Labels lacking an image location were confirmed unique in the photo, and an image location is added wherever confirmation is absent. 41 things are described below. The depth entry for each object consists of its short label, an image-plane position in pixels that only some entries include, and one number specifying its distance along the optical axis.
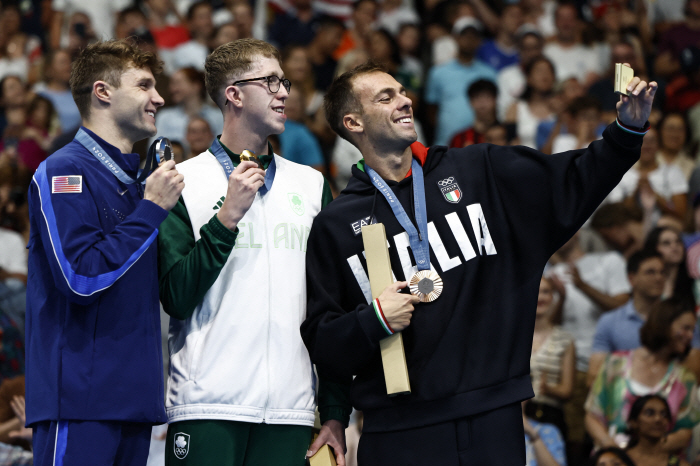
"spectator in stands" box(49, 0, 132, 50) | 20.72
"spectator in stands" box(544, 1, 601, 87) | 20.05
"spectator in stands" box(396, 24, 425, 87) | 20.69
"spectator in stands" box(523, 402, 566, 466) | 11.91
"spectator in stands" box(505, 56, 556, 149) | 18.45
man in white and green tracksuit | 7.14
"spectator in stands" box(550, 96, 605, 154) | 17.33
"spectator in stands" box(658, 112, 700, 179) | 17.37
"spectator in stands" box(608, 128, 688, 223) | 16.31
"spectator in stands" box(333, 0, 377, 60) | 20.81
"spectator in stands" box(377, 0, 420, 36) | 21.89
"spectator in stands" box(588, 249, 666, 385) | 13.22
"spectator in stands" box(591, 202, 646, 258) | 15.23
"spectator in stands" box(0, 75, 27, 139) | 18.66
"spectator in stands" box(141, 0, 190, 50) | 20.19
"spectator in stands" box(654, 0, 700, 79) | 20.12
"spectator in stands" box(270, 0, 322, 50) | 21.06
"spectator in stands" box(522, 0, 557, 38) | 21.41
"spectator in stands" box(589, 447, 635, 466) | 11.08
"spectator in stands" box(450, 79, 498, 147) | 17.39
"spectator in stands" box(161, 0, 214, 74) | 19.55
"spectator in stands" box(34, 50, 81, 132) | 18.53
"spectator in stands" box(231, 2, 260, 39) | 19.87
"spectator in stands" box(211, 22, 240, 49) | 18.95
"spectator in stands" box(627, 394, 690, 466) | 11.48
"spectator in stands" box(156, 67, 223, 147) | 17.36
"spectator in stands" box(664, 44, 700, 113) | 19.27
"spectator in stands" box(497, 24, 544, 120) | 19.52
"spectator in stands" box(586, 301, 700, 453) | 12.09
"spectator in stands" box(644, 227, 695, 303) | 13.94
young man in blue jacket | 6.66
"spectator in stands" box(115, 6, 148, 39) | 19.80
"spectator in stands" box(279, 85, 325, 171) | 16.70
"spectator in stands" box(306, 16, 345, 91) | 19.77
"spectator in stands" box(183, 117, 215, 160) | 15.25
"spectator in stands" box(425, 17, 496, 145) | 18.62
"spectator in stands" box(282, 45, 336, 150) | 17.85
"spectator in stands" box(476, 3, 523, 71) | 20.53
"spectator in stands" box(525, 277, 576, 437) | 12.45
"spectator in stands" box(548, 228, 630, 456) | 13.42
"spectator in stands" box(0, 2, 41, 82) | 20.73
